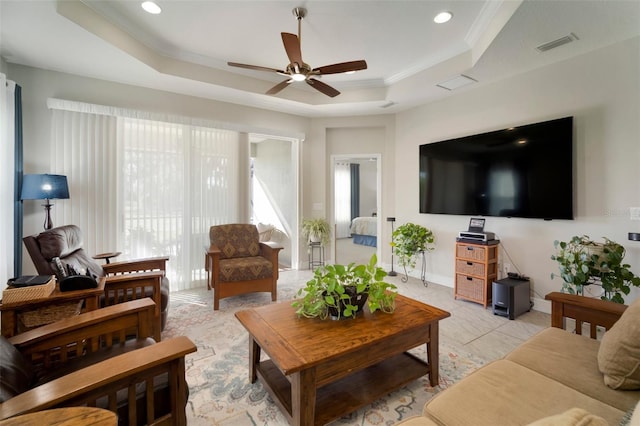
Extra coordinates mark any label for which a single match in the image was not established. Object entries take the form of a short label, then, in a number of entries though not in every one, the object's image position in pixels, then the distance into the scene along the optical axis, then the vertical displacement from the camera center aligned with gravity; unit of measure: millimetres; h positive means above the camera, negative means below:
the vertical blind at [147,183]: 3277 +374
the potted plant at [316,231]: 4781 -343
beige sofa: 1040 -736
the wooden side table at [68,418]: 797 -599
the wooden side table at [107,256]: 2896 -461
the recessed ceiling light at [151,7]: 2441 +1806
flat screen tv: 2891 +451
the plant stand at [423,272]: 4414 -973
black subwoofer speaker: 2953 -933
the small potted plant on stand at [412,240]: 4145 -437
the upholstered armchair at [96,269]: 2080 -521
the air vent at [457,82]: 3406 +1604
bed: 7385 -544
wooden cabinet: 3271 -732
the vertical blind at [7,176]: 2488 +328
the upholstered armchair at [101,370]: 951 -637
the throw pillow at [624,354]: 1090 -579
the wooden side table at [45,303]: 1712 -589
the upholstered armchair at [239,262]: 3229 -628
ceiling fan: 2406 +1304
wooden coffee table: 1401 -794
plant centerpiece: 1763 -527
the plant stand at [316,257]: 5105 -837
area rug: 1648 -1182
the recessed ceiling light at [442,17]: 2580 +1802
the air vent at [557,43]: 2512 +1548
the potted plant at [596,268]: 2307 -494
